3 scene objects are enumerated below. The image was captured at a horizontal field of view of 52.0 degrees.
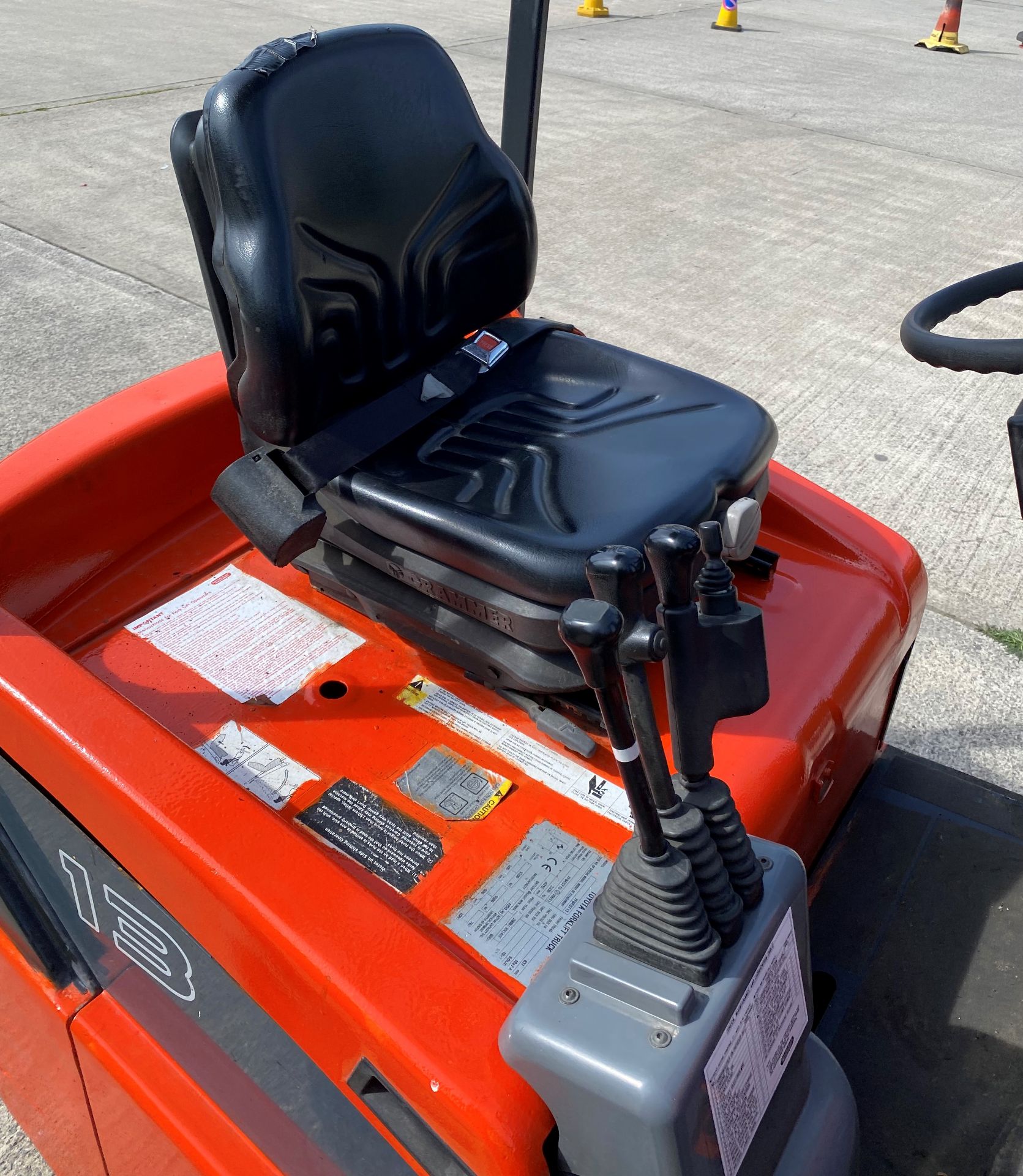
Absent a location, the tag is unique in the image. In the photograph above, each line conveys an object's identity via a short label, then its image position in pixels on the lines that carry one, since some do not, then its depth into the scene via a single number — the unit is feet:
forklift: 2.30
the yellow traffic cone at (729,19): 27.22
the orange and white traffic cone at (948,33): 26.17
